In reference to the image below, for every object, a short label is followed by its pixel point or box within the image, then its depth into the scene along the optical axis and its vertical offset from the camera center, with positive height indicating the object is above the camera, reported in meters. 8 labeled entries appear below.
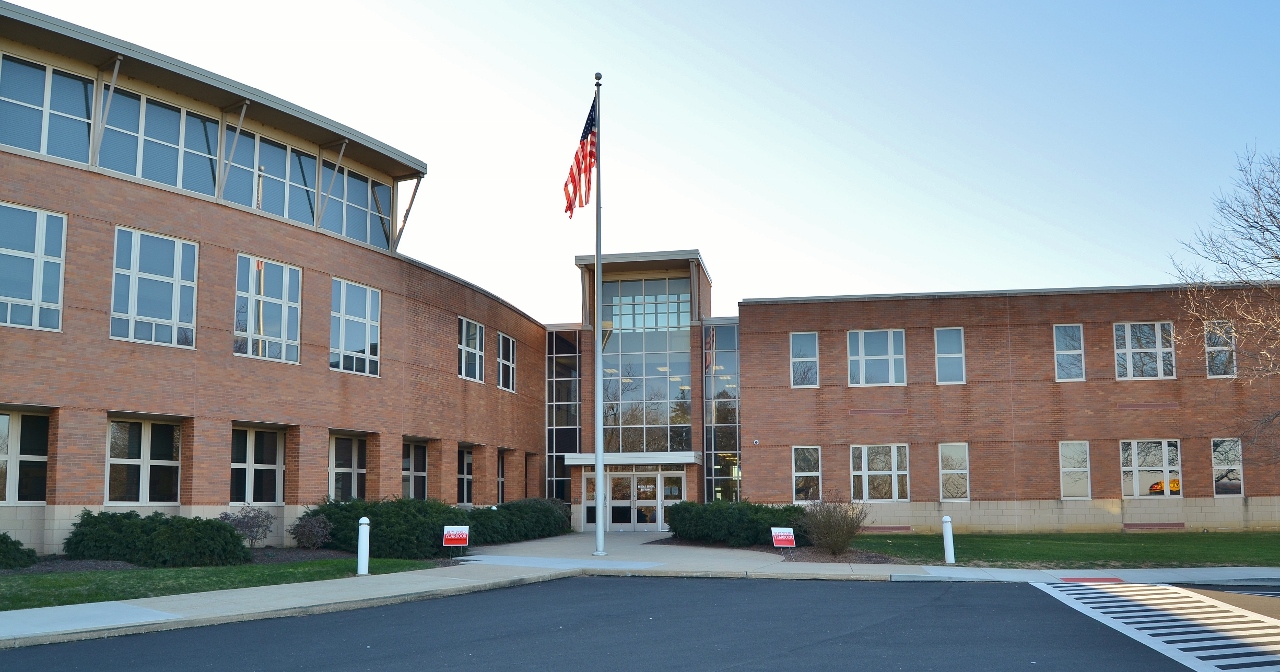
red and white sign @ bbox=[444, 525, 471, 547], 22.06 -1.75
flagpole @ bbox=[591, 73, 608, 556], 24.28 +0.55
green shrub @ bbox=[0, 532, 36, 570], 18.94 -1.81
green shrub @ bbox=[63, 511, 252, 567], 20.28 -1.68
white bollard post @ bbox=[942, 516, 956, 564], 22.44 -1.99
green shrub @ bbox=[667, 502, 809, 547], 26.78 -1.83
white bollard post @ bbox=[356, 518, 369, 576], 19.55 -1.83
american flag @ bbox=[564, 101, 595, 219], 26.08 +6.63
